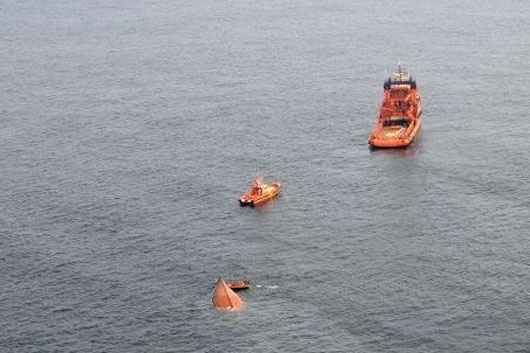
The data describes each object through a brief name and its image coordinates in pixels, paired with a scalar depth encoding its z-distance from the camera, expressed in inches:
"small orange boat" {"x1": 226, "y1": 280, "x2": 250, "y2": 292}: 6987.2
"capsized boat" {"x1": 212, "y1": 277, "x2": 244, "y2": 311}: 6781.5
